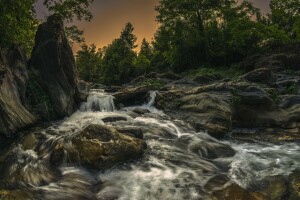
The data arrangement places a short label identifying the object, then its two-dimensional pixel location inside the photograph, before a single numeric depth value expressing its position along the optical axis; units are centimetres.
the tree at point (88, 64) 7525
